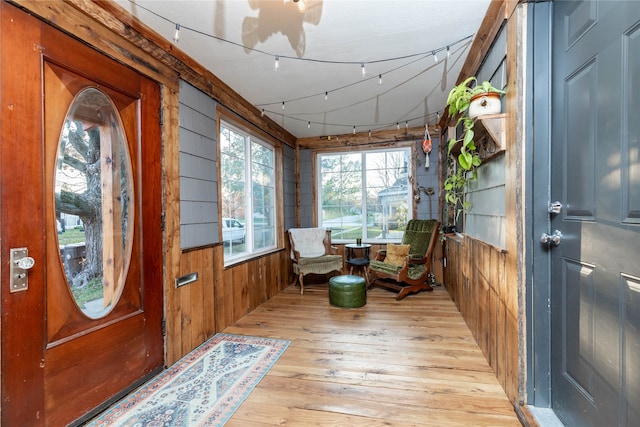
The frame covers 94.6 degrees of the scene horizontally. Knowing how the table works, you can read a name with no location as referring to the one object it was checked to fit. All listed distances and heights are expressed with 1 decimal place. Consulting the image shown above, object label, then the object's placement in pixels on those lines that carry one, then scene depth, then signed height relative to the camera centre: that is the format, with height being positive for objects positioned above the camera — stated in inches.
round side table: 177.0 -29.5
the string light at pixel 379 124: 161.9 +50.4
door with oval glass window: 54.7 -2.4
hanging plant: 76.4 +21.7
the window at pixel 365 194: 196.7 +9.7
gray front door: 42.4 -1.2
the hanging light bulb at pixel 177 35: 81.5 +50.1
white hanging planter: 73.6 +25.8
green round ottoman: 139.0 -40.2
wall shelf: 71.1 +19.2
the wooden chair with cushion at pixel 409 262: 156.4 -30.5
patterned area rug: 66.9 -47.3
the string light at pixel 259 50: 75.6 +51.0
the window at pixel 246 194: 131.6 +7.8
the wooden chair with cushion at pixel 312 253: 168.6 -27.2
